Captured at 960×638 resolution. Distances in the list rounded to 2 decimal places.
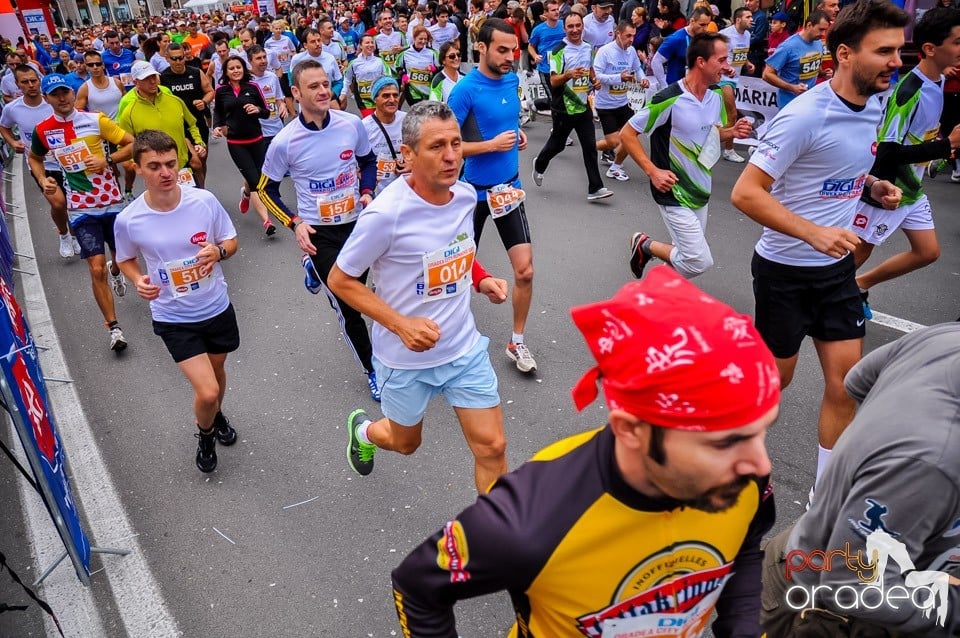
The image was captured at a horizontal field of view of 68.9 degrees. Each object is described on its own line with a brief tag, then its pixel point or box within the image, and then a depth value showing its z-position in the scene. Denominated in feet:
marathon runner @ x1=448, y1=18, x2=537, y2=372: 16.11
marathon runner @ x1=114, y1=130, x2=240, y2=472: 13.10
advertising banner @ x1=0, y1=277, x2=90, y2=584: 9.76
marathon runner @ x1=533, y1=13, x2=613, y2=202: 27.96
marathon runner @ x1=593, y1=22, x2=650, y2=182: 29.14
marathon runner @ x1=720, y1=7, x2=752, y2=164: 32.63
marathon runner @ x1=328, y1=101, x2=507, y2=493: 10.03
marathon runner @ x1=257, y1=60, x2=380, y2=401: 15.90
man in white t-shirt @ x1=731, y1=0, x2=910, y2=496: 10.18
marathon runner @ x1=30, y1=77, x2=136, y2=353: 19.75
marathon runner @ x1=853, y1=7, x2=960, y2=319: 14.20
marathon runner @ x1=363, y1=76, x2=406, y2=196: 19.72
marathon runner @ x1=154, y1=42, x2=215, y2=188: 30.76
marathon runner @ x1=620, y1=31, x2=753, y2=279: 16.17
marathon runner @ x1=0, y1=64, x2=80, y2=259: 24.03
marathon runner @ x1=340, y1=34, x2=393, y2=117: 35.68
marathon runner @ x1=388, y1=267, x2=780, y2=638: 4.21
